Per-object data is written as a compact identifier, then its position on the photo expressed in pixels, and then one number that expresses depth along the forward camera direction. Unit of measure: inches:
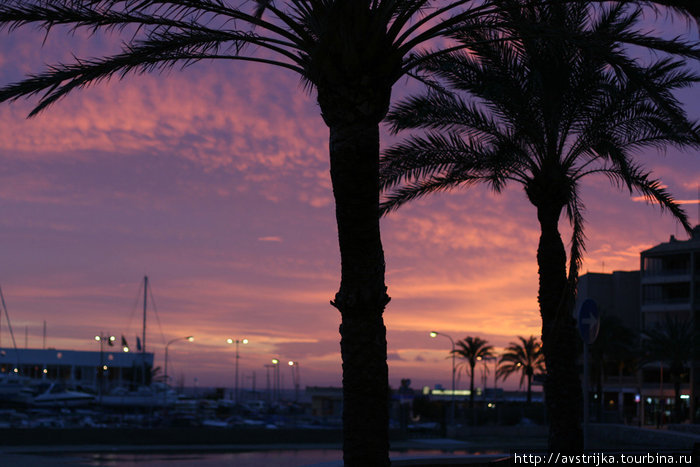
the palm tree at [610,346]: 2743.6
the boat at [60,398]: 3289.9
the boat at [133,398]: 3417.8
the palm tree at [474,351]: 3277.6
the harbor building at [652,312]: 2974.9
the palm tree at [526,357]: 3201.3
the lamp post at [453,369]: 2968.8
